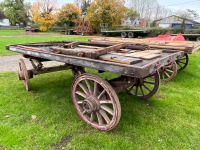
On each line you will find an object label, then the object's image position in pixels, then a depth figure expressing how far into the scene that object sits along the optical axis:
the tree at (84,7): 45.16
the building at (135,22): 50.22
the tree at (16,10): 55.26
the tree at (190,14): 28.33
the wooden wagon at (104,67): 1.85
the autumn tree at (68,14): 36.72
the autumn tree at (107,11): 26.16
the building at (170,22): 40.75
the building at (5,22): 62.09
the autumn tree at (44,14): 38.34
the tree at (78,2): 45.72
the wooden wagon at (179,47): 4.02
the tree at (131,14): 59.13
